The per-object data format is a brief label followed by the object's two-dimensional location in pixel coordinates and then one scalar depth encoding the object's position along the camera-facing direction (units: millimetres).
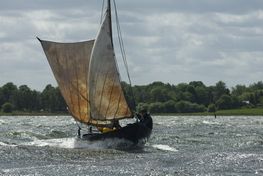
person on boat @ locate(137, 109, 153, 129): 53531
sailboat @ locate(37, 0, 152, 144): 53531
